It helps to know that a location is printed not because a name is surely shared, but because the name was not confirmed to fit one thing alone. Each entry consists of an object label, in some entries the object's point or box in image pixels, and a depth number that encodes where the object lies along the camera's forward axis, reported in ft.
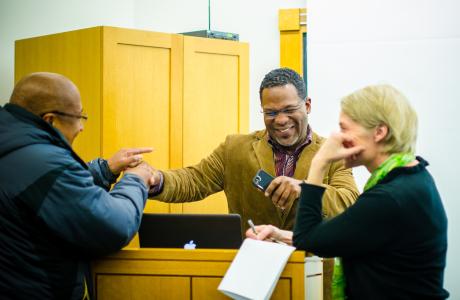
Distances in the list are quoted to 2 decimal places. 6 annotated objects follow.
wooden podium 9.15
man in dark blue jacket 8.76
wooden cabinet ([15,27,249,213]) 12.95
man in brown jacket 11.00
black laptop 9.68
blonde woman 8.43
